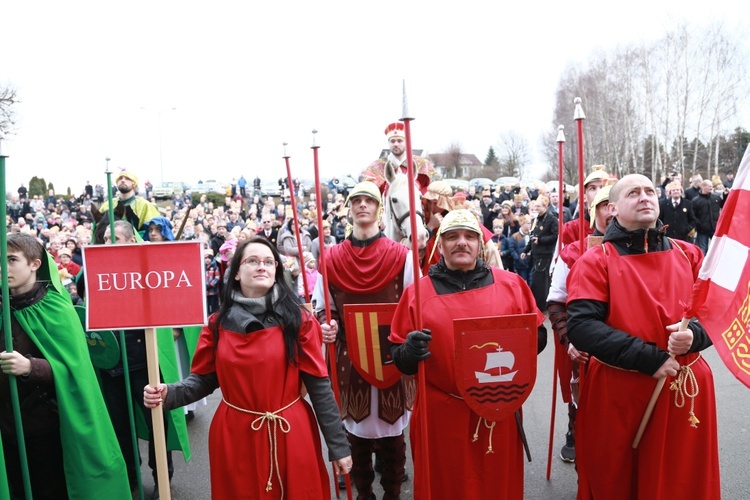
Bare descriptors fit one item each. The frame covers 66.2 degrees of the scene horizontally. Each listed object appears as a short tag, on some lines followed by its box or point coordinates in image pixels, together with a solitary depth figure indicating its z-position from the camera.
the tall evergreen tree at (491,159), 72.38
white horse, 4.65
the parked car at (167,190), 30.48
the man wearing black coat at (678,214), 11.07
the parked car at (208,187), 36.25
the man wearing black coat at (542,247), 8.48
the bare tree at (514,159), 61.34
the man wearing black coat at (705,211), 11.30
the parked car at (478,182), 38.53
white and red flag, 2.23
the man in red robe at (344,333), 3.65
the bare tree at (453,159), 65.12
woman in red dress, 2.56
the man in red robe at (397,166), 5.45
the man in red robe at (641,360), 2.66
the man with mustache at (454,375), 2.79
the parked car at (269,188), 32.59
